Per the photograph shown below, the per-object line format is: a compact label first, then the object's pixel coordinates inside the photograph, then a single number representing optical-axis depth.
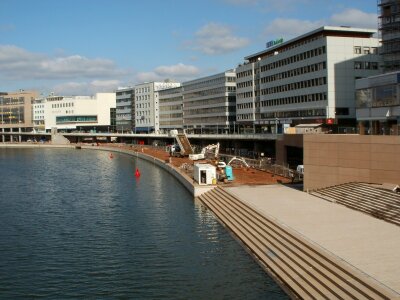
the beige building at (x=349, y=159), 43.88
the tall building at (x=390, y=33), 80.69
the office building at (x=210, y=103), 144.00
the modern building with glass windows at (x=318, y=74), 85.38
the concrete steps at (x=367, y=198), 37.66
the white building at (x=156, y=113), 198.62
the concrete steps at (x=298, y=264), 23.06
